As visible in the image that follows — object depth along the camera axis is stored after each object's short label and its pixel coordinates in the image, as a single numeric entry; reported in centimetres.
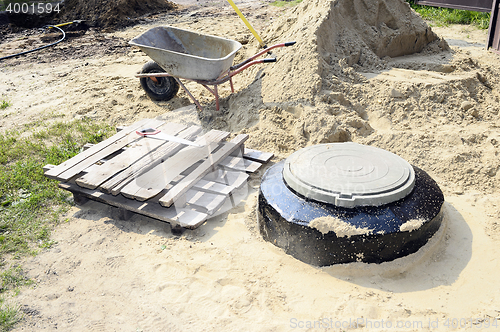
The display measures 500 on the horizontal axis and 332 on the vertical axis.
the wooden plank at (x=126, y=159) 330
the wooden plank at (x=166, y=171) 313
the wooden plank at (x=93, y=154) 345
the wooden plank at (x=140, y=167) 323
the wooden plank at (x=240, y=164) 386
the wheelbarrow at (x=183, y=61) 455
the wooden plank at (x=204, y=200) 324
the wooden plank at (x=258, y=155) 402
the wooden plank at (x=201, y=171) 310
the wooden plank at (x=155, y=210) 307
